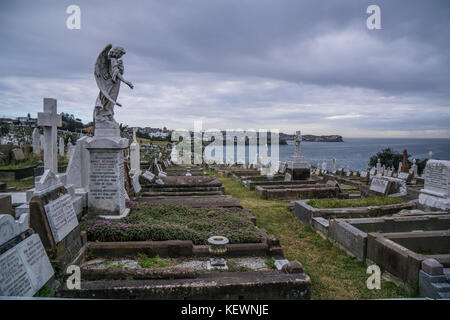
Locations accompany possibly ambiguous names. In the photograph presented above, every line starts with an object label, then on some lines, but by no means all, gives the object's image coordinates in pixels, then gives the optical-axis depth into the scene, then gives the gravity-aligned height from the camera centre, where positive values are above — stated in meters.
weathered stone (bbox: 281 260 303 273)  3.99 -1.77
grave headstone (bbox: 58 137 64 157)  18.50 +0.15
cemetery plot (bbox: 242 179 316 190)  13.80 -1.81
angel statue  6.62 +1.59
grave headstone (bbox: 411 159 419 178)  21.98 -1.76
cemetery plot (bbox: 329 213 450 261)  6.12 -1.81
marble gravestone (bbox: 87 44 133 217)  6.44 -0.02
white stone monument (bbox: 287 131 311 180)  15.30 -1.09
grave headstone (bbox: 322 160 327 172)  26.36 -1.74
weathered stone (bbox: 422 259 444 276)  3.87 -1.71
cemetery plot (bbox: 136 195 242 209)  8.38 -1.75
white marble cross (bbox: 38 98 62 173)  6.06 +0.46
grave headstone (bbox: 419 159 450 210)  7.64 -1.13
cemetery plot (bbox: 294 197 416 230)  7.63 -1.75
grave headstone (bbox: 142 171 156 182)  11.69 -1.23
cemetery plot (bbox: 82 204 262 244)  5.34 -1.71
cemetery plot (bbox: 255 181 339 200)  11.82 -1.97
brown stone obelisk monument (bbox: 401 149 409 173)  21.28 -1.37
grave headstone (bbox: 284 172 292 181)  15.27 -1.64
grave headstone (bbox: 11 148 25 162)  14.38 -0.35
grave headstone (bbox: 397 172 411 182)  17.11 -1.82
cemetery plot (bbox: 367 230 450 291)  4.22 -1.83
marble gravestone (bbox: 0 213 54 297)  2.75 -1.26
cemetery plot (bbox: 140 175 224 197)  10.71 -1.71
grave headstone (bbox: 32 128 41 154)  17.34 +0.41
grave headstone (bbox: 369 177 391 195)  9.93 -1.43
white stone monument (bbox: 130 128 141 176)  12.92 -0.38
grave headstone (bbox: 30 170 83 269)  3.86 -1.08
